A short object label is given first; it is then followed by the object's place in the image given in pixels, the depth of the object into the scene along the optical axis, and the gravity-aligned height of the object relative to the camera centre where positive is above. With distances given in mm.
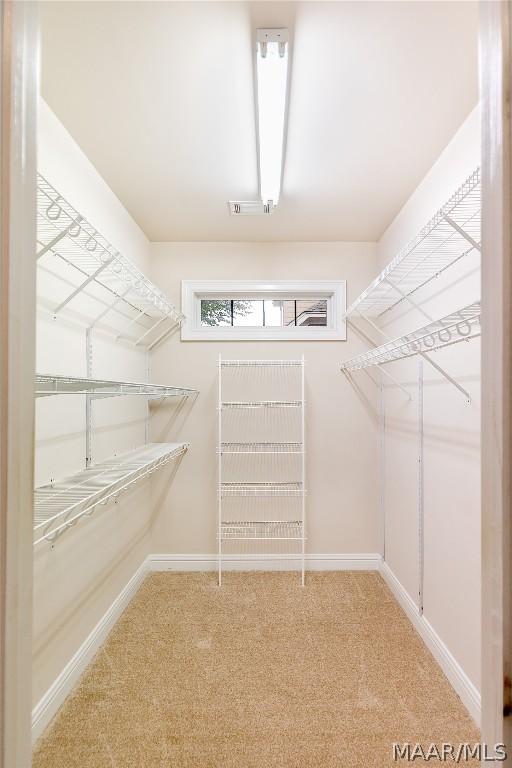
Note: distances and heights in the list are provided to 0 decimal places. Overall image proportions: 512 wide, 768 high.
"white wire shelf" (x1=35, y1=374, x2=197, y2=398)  1040 +5
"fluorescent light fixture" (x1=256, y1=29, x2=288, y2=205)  1213 +1019
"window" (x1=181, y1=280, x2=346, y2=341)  2959 +609
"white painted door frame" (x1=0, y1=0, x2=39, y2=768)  540 +39
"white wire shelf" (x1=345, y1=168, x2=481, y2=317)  1288 +594
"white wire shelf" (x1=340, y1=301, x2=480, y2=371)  1267 +198
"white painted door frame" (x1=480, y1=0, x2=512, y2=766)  516 +34
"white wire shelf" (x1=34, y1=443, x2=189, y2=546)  1284 -391
